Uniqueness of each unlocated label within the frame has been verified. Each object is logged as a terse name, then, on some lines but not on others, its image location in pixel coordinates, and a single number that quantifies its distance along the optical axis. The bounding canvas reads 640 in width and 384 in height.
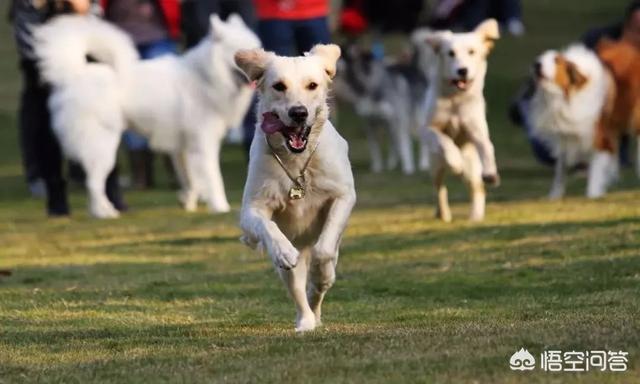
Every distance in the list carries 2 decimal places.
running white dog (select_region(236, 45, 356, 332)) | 6.16
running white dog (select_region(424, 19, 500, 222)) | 10.27
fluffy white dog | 11.95
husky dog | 17.80
